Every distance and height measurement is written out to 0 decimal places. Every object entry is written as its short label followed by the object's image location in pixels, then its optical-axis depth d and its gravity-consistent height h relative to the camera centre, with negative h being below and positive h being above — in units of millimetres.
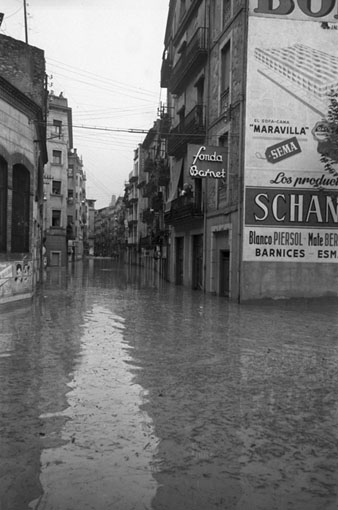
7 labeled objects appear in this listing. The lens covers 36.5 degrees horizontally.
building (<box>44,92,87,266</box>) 56031 +7016
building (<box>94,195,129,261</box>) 102500 +4704
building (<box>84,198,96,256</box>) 161100 +8208
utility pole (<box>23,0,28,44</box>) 26500 +12690
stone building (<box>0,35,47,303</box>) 16406 +3017
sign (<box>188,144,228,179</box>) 18688 +3393
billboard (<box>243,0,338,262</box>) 17984 +4304
